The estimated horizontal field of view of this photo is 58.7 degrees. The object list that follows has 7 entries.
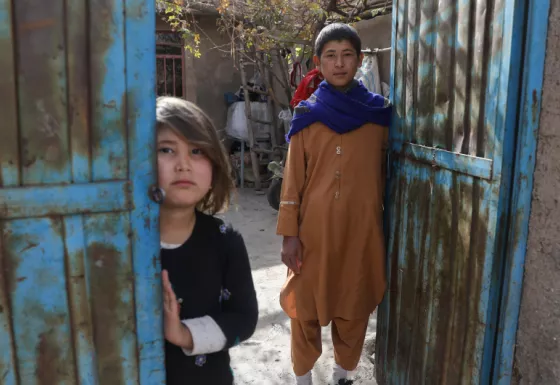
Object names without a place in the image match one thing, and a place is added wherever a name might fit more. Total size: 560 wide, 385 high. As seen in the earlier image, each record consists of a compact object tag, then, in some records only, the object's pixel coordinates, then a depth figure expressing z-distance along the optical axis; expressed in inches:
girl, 51.2
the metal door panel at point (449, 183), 63.2
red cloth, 128.4
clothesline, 204.3
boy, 92.5
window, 332.2
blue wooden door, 41.7
